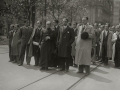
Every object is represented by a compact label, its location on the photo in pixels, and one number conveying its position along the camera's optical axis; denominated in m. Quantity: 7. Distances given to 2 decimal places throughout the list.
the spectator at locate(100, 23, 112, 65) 11.34
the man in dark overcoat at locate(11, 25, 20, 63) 10.76
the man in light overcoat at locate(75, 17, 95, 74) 8.33
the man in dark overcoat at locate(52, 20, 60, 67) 9.29
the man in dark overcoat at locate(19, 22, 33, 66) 10.30
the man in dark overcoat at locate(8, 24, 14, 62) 11.22
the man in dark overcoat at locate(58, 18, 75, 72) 8.83
